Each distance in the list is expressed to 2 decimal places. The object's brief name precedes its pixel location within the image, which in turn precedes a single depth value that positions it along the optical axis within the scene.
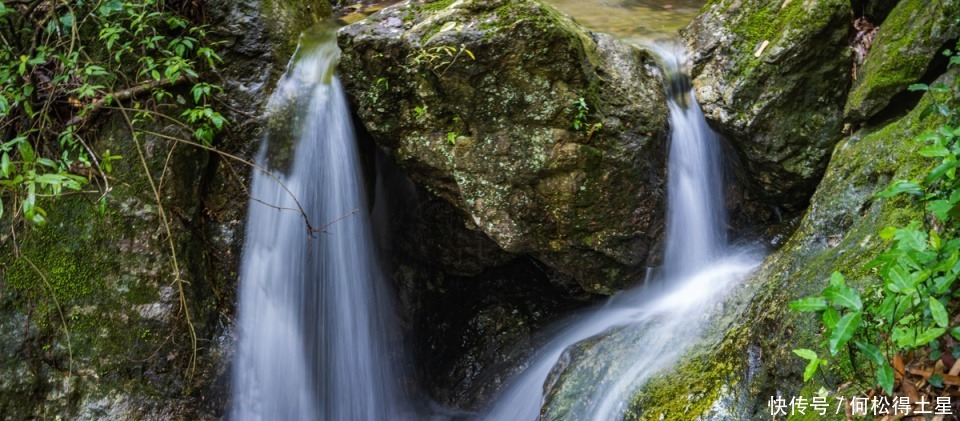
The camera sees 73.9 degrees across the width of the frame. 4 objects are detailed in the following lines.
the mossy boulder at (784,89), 4.22
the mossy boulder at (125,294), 3.94
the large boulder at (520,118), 4.09
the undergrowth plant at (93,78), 4.02
